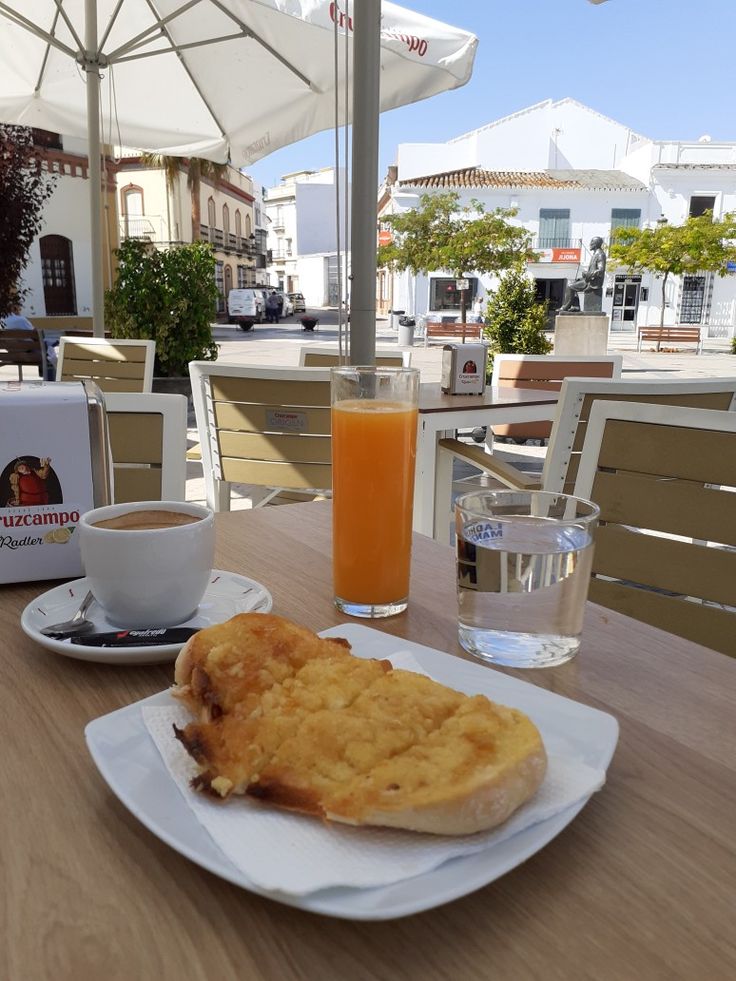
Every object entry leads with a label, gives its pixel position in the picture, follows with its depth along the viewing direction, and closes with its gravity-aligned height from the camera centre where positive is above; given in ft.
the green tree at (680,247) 59.62 +6.02
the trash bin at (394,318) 81.00 +0.61
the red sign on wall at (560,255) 79.86 +7.10
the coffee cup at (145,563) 2.23 -0.69
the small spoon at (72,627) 2.28 -0.89
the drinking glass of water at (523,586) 2.26 -0.75
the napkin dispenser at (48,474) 2.73 -0.53
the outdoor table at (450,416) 8.14 -1.00
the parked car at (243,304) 84.07 +2.00
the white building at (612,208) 79.20 +11.86
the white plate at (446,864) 1.22 -0.88
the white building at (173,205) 75.56 +11.97
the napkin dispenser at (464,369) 9.91 -0.55
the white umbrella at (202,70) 11.89 +4.33
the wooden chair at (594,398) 5.65 -0.56
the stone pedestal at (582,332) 34.76 -0.27
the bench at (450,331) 56.70 -0.50
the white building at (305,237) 145.89 +16.82
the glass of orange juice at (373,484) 2.48 -0.50
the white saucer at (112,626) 2.14 -0.89
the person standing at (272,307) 99.19 +1.99
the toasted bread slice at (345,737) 1.36 -0.79
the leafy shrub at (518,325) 29.96 +0.00
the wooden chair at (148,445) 4.64 -0.72
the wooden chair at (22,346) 22.67 -0.72
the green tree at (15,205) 28.43 +4.14
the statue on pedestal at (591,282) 44.01 +2.46
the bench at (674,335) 60.75 -0.65
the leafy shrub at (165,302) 16.62 +0.42
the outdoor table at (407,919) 1.18 -0.95
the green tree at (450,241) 50.67 +5.52
